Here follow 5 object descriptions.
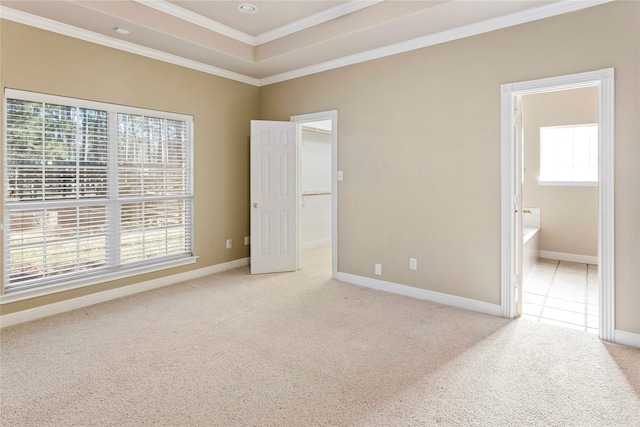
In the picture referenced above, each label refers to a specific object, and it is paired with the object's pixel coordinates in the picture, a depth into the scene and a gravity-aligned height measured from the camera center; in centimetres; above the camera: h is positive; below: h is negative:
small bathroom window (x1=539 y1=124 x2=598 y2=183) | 526 +84
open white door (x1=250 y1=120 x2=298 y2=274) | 464 +19
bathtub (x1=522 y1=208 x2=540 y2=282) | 455 -39
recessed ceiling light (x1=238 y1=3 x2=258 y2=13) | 337 +196
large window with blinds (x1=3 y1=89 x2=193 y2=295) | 309 +22
